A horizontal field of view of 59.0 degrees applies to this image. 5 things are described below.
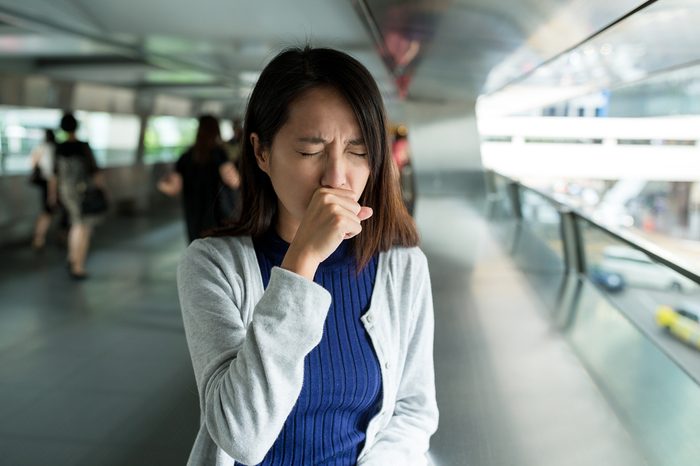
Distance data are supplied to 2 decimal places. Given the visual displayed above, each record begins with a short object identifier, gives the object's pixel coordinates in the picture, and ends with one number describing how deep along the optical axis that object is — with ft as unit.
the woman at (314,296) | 4.18
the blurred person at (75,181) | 27.53
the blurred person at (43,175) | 34.86
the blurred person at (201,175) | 19.85
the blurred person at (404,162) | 49.49
